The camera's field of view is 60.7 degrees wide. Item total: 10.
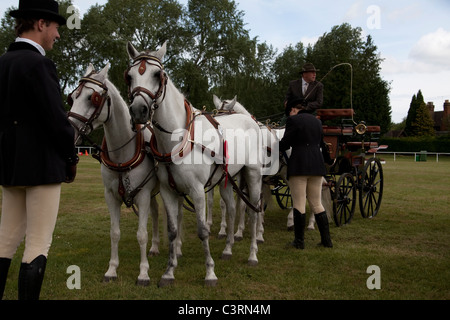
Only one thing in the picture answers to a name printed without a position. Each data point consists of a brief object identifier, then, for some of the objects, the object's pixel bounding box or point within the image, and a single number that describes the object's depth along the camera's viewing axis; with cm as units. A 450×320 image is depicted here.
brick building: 5913
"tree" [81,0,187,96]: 2845
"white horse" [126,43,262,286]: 377
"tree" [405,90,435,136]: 5022
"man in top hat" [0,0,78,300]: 264
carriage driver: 706
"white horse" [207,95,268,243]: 646
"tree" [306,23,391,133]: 3578
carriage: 741
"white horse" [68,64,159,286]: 408
